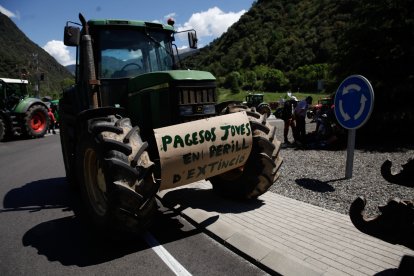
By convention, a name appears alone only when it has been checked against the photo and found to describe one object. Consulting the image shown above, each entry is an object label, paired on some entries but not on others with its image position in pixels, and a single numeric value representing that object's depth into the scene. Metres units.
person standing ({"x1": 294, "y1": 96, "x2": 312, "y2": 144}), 10.23
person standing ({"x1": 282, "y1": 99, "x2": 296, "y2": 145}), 10.66
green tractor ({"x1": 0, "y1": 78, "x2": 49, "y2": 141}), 15.47
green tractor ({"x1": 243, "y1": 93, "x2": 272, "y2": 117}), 32.58
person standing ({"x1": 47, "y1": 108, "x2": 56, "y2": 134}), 19.63
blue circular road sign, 5.66
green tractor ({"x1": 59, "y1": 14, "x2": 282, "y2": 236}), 3.64
